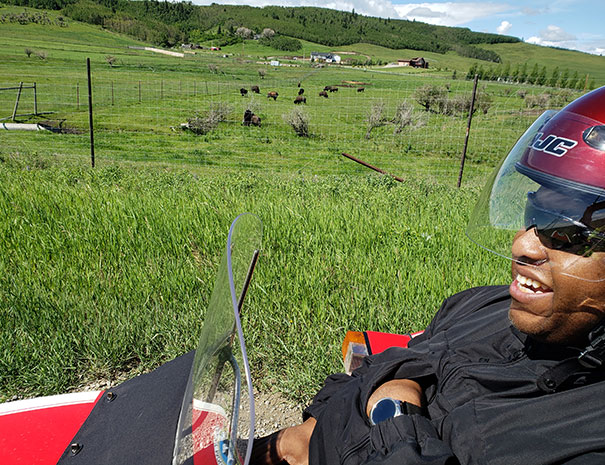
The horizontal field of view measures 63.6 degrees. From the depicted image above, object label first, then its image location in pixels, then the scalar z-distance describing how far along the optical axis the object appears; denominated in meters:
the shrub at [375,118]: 16.59
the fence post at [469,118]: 8.82
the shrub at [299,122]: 16.17
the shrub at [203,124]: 16.39
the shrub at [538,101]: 17.55
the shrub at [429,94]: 19.42
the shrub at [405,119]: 16.62
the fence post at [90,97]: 8.63
